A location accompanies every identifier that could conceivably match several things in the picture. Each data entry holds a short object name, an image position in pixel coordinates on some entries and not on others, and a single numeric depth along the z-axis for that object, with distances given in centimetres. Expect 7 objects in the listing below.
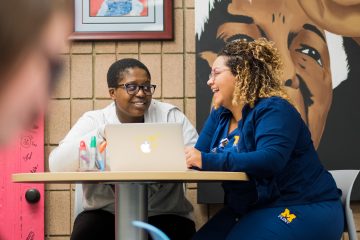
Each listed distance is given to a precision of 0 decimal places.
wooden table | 283
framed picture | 481
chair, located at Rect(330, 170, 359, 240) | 352
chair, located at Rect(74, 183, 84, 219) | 432
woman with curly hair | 325
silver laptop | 305
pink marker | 342
